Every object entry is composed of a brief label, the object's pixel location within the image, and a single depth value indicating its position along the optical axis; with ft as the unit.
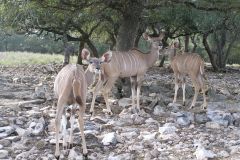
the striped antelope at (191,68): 64.36
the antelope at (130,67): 56.99
